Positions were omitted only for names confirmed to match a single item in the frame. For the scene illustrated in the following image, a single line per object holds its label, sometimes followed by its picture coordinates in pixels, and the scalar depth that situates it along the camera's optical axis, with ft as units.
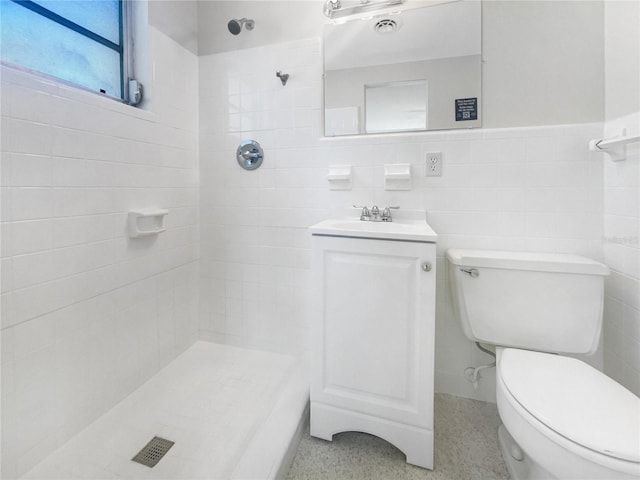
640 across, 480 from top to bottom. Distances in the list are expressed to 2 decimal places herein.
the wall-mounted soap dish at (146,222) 4.74
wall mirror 4.78
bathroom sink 3.60
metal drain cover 3.64
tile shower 3.49
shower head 5.43
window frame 4.96
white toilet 2.41
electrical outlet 4.96
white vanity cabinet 3.66
